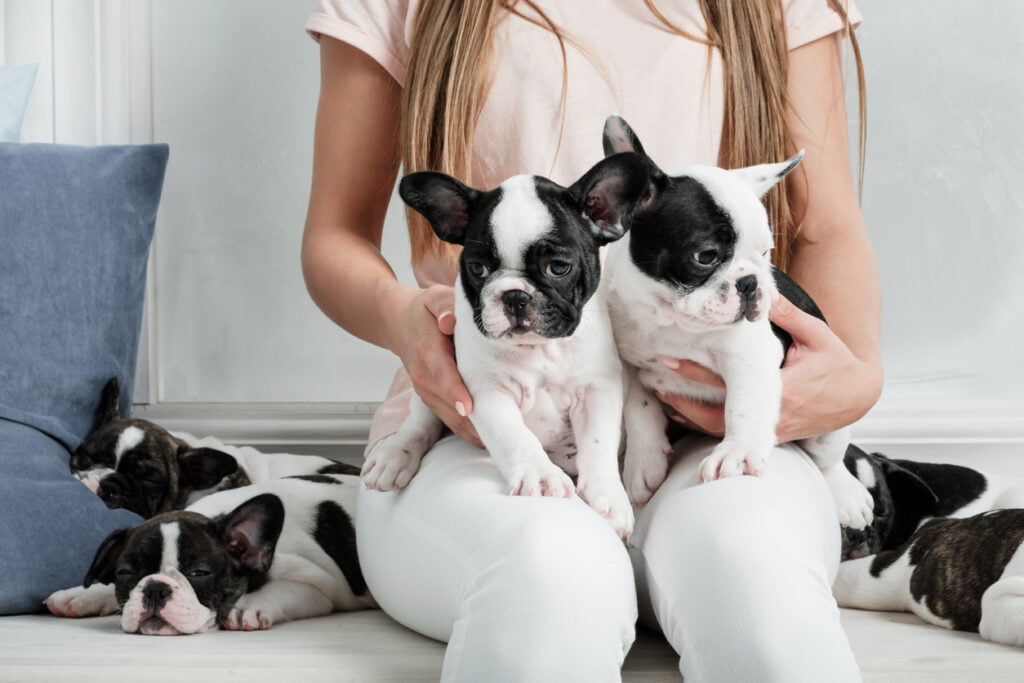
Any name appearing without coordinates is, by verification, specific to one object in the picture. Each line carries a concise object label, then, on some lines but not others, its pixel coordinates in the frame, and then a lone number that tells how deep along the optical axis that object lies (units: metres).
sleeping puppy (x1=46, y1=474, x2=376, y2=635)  1.48
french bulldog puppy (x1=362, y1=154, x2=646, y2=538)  1.18
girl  1.07
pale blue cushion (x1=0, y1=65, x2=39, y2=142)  2.04
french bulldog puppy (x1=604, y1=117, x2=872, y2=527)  1.23
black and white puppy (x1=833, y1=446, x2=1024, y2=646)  1.40
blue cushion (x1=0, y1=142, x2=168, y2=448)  1.83
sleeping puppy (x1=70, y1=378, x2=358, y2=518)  1.93
